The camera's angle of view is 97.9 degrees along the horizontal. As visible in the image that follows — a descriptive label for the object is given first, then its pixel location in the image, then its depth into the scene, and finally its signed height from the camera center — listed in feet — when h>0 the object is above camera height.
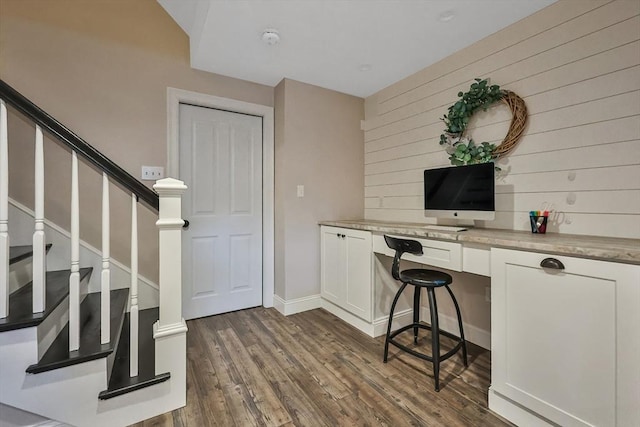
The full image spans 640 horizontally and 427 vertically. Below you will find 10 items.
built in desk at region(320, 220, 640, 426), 3.45 -1.54
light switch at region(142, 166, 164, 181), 7.72 +1.16
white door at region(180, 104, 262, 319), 8.50 +0.12
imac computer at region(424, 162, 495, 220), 5.95 +0.49
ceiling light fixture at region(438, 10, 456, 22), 6.06 +4.37
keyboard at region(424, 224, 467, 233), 5.78 -0.34
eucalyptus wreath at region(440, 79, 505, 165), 6.61 +2.35
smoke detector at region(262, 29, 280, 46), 6.69 +4.35
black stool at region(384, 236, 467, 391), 5.38 -1.40
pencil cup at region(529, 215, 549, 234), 5.60 -0.23
